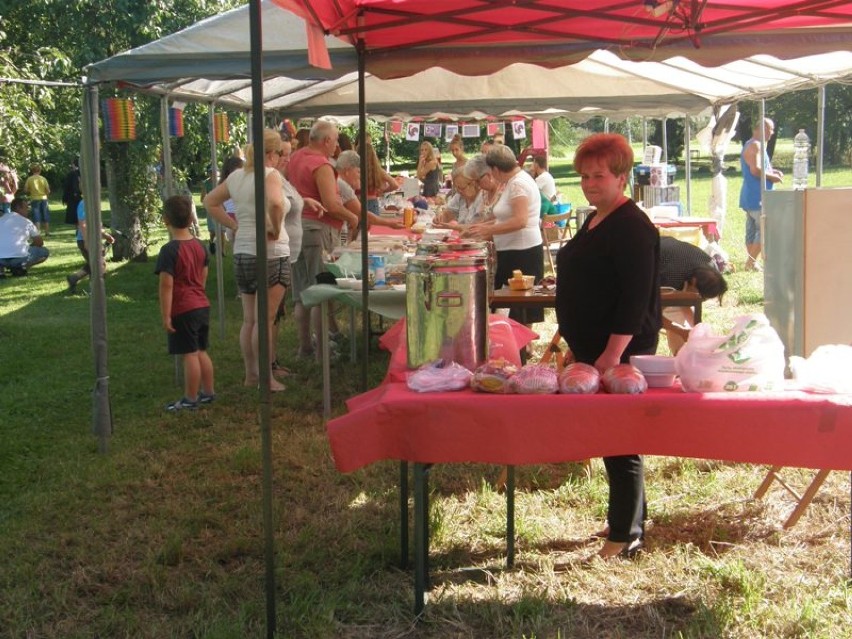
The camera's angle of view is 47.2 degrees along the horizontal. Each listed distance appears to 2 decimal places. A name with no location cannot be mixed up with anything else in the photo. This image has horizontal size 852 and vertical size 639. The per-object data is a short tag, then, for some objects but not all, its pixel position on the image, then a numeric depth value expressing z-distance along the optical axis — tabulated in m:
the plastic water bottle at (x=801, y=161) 7.89
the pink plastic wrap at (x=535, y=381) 3.02
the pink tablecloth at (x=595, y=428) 2.90
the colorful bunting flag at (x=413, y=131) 19.72
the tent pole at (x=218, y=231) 8.84
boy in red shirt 5.82
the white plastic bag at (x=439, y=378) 3.11
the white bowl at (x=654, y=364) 3.10
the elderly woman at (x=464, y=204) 7.38
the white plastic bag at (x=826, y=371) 2.96
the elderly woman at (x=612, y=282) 3.34
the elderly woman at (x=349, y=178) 7.75
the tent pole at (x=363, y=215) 4.27
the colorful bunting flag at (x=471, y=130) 19.83
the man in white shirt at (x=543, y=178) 13.99
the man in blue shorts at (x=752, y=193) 11.66
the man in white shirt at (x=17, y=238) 14.30
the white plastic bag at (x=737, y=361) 2.99
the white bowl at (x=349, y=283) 5.71
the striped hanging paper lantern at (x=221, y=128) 10.30
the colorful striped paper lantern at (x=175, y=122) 8.39
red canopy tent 3.93
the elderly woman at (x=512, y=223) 6.61
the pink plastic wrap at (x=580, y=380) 3.03
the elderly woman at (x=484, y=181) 6.99
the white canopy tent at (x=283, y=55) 4.42
